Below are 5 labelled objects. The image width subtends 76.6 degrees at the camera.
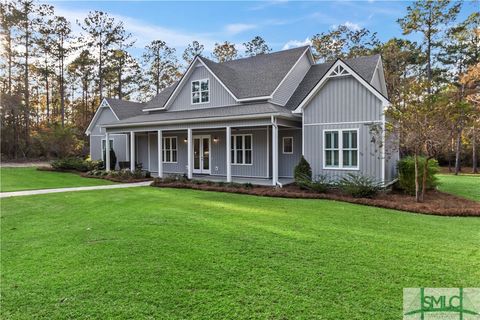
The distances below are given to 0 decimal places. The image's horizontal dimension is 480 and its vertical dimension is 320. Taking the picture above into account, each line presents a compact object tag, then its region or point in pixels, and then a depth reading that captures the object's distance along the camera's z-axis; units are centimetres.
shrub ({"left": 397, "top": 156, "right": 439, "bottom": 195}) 1159
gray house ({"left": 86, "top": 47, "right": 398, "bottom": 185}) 1199
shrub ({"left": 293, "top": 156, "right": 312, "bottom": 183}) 1256
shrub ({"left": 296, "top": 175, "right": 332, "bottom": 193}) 1142
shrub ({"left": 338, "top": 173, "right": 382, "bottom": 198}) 1058
